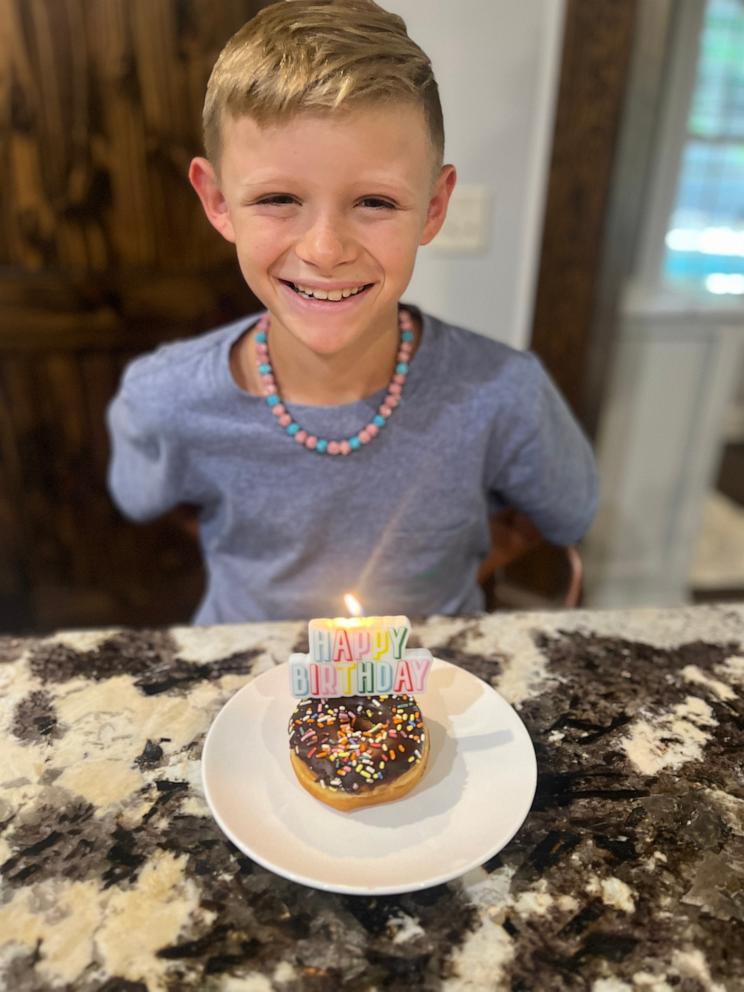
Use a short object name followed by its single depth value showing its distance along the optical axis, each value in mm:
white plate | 598
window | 2076
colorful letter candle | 646
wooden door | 1654
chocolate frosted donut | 639
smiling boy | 708
